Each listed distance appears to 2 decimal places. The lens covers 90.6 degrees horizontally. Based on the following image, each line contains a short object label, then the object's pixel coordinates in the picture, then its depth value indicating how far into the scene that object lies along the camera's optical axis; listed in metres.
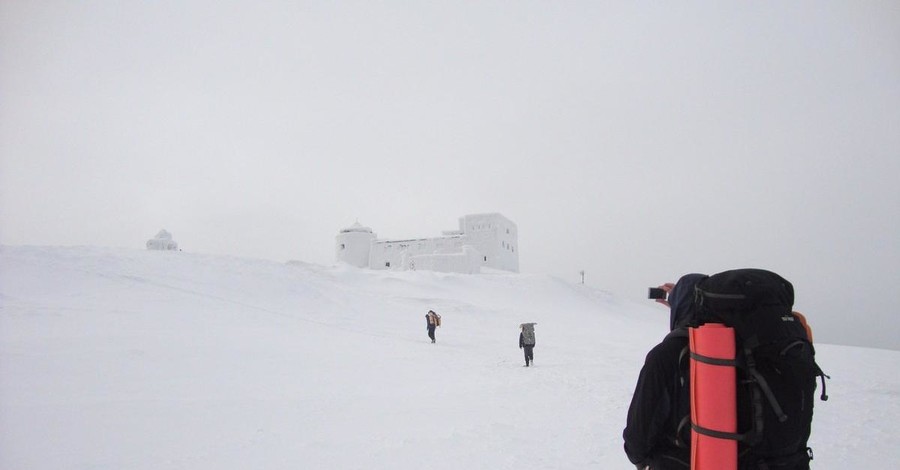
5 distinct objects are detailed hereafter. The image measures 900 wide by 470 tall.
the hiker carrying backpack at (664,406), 2.72
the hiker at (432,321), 17.33
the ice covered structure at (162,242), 43.72
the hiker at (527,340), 13.34
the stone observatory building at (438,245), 55.16
